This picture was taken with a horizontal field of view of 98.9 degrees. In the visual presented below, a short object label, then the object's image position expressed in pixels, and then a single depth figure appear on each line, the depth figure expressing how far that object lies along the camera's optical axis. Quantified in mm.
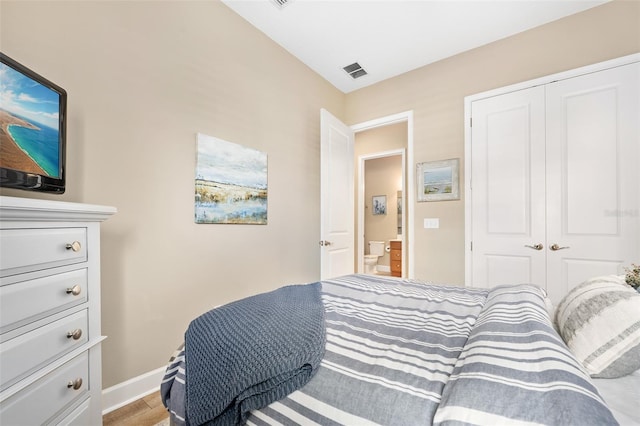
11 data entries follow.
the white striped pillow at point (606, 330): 794
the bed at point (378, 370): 548
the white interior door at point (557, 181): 2160
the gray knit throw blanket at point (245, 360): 720
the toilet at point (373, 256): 5734
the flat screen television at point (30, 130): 1064
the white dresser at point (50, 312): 789
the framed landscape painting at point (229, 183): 2100
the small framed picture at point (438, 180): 2906
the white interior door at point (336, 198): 3016
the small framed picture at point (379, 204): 6301
